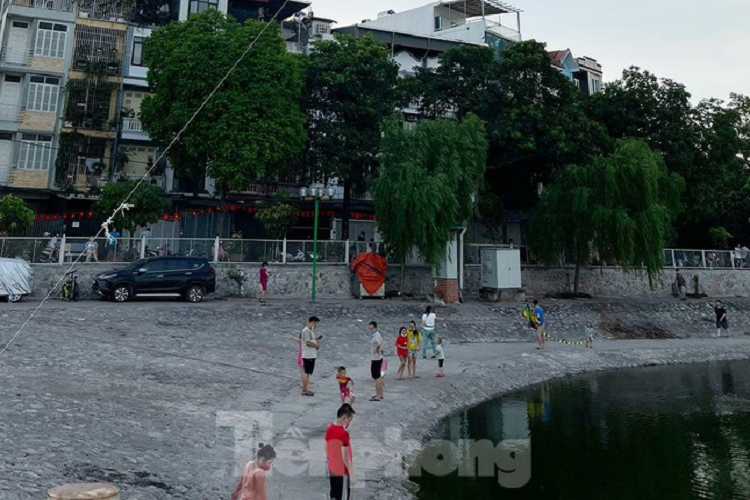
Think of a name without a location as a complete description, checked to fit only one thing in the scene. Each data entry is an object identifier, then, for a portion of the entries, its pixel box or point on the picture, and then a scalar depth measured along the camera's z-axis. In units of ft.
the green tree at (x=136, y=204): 85.66
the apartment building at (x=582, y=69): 157.99
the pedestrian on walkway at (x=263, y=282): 78.23
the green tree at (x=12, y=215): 77.97
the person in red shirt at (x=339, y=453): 23.43
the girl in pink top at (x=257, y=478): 19.25
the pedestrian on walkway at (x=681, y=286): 114.58
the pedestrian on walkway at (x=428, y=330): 57.16
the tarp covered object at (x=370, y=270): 90.07
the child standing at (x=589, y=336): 77.66
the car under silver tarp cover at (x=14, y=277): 69.92
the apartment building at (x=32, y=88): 104.37
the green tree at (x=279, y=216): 98.48
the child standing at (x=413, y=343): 50.29
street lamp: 75.51
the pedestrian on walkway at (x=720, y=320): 94.27
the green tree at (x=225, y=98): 90.22
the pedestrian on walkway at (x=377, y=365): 43.34
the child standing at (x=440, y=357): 53.34
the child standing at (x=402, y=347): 50.11
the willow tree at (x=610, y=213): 95.20
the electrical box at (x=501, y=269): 94.53
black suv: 73.51
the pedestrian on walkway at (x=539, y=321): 71.00
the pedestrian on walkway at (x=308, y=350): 42.83
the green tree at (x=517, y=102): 104.12
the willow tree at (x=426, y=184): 84.53
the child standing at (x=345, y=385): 38.81
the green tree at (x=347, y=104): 100.83
